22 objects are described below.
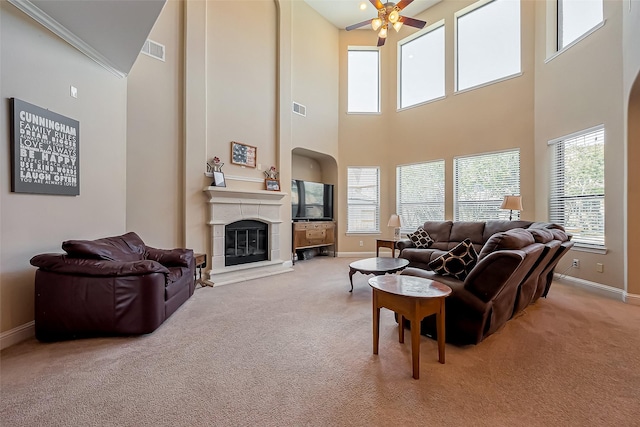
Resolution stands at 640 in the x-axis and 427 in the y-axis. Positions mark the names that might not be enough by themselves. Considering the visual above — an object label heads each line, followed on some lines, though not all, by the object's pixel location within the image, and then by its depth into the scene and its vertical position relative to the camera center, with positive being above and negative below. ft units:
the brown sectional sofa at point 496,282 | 6.98 -1.93
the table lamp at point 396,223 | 19.24 -0.65
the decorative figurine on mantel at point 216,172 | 15.21 +2.31
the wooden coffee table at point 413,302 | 6.23 -2.11
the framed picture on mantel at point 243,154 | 16.39 +3.60
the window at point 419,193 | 20.99 +1.61
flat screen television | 20.61 +1.01
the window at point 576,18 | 13.57 +10.06
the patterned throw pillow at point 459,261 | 8.10 -1.40
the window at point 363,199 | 23.68 +1.24
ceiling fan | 13.83 +10.23
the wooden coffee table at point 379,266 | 11.90 -2.35
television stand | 20.26 -1.59
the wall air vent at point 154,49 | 13.15 +7.87
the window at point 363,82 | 23.85 +11.32
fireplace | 15.23 -1.25
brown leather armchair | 7.88 -2.30
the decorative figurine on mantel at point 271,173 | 18.11 +2.65
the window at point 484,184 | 17.80 +2.01
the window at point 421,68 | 21.25 +11.58
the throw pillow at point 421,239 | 17.24 -1.59
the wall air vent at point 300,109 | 20.18 +7.68
